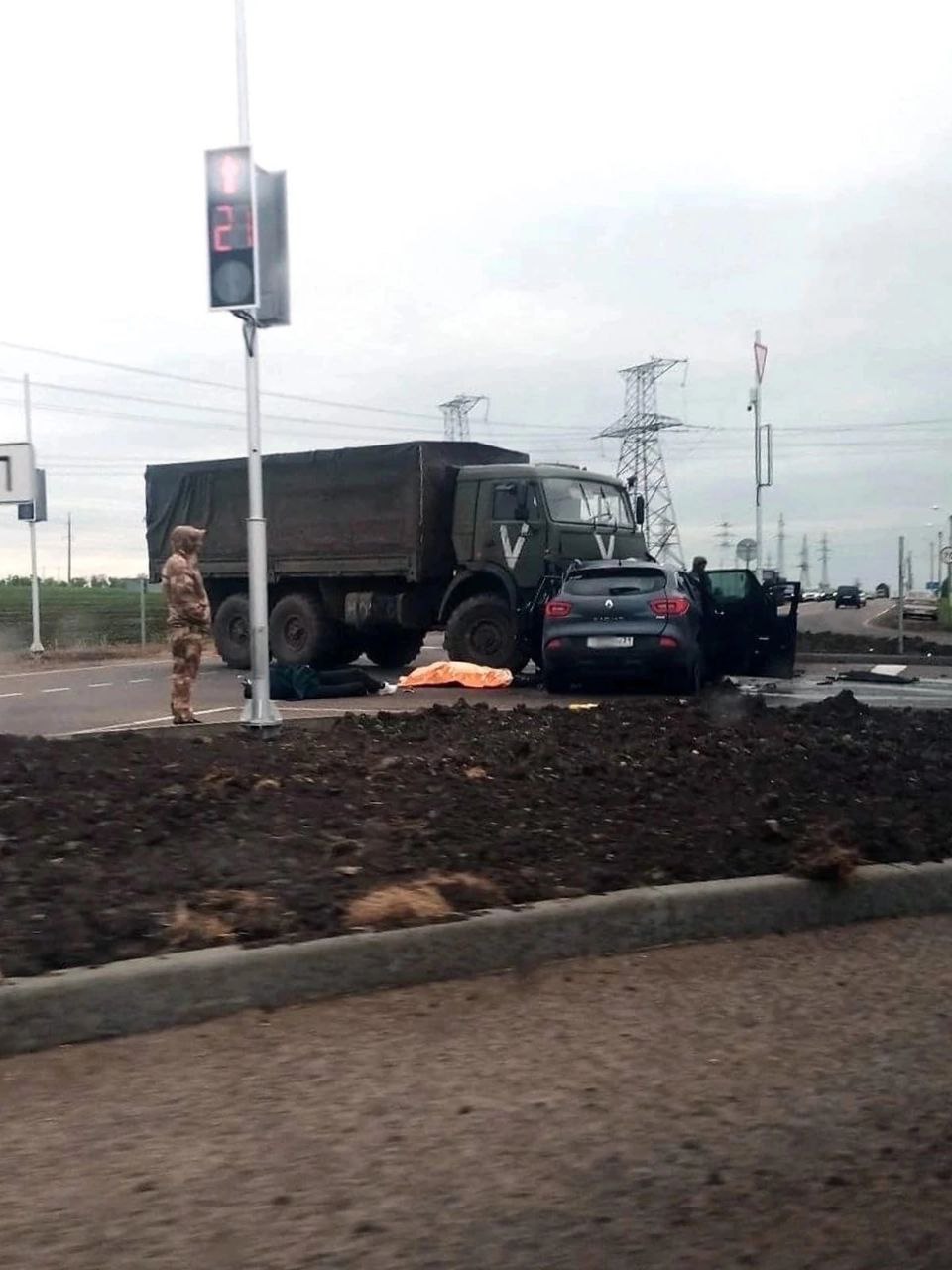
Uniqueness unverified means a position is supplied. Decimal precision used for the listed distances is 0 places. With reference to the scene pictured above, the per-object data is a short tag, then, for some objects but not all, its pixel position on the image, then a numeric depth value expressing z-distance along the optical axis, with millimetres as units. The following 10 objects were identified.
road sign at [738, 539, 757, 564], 34781
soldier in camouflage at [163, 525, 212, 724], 11898
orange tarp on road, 17547
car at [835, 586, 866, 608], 87812
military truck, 18641
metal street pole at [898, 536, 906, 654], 23078
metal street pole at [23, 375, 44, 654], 27188
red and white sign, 38656
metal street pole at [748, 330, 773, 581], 37562
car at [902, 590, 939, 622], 47694
